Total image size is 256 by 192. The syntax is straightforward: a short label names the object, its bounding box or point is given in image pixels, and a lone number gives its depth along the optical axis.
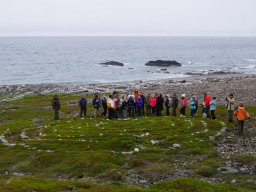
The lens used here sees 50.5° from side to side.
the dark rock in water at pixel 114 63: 130.50
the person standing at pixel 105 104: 29.85
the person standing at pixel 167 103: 30.45
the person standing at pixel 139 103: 30.14
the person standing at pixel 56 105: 30.28
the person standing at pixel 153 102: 29.94
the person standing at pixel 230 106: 26.05
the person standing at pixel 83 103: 30.66
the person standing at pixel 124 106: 29.63
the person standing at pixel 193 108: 29.06
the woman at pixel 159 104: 29.73
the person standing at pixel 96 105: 29.67
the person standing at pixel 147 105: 30.82
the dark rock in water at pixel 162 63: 128.94
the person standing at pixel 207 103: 28.26
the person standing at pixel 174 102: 28.84
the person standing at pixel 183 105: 29.19
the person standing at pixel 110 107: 27.91
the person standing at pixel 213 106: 27.01
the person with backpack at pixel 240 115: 22.45
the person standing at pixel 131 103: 30.29
